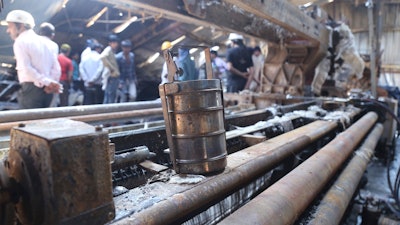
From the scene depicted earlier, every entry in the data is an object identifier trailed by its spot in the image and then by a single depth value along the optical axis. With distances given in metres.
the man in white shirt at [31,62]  3.67
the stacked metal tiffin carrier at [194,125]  1.32
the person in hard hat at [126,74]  6.19
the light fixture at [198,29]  9.21
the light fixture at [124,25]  7.66
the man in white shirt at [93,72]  6.03
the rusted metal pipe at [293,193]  1.14
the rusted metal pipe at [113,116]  2.63
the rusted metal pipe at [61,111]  2.84
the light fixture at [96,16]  7.32
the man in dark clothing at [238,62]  6.56
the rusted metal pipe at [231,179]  1.04
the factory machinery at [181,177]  0.85
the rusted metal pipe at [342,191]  1.51
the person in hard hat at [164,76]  6.02
